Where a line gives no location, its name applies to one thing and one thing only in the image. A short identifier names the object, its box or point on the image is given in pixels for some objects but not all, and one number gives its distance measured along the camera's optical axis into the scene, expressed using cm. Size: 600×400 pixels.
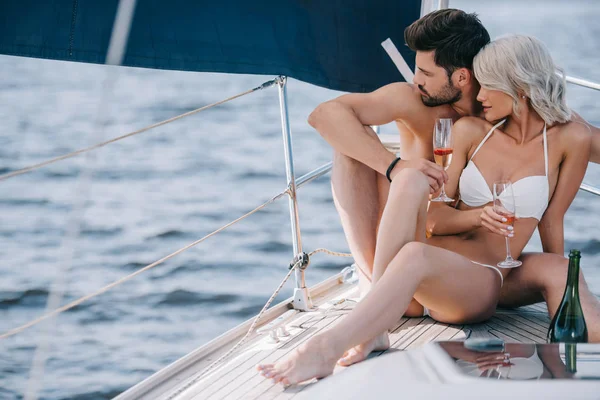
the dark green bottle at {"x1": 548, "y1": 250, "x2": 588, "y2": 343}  653
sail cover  637
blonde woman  674
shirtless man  701
